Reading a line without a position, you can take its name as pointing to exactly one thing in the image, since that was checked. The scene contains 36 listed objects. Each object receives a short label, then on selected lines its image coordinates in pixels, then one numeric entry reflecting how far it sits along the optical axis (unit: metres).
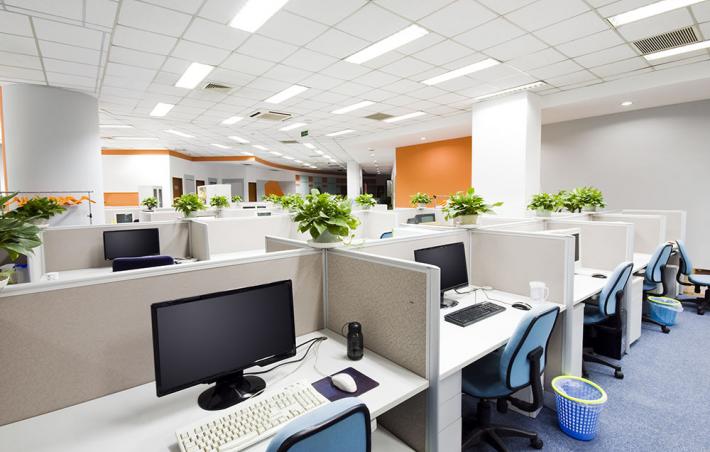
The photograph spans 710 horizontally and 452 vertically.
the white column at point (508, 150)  5.21
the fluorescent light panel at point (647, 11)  2.81
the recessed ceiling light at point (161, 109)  5.62
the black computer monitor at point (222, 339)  1.06
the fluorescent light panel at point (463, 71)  4.00
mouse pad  1.13
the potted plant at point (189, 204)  3.78
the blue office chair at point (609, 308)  2.32
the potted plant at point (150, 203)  6.41
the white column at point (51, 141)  4.42
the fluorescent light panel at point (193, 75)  3.99
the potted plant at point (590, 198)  3.95
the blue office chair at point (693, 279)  3.58
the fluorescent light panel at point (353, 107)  5.63
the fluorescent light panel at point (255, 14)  2.68
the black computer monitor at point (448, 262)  2.06
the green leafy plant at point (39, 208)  2.87
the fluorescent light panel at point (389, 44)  3.18
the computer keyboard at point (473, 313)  1.81
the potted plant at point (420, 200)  6.74
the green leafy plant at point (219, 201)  5.79
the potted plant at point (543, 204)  3.31
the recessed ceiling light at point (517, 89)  4.80
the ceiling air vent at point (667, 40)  3.30
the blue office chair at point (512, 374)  1.51
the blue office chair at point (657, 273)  3.17
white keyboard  0.91
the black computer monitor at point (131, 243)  3.12
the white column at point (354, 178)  13.13
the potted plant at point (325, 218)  1.65
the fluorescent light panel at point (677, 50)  3.61
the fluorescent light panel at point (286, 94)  4.83
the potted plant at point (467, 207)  2.41
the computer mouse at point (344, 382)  1.14
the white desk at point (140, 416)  0.93
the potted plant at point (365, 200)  5.75
